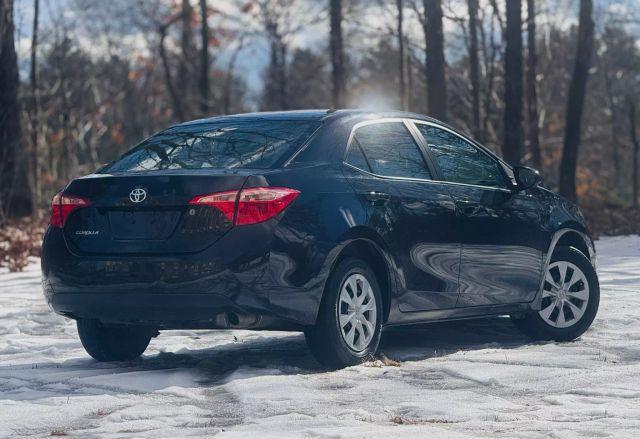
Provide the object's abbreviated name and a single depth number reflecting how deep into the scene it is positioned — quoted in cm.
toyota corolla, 709
